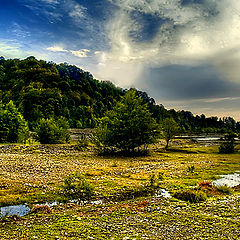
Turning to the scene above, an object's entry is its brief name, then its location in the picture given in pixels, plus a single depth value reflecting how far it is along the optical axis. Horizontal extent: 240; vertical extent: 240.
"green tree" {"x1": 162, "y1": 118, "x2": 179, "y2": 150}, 70.62
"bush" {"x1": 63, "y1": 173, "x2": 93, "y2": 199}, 16.56
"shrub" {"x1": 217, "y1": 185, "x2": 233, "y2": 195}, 19.54
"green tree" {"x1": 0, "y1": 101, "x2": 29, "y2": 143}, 62.84
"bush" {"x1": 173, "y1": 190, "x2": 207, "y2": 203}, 16.56
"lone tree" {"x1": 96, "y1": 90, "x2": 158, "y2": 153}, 45.59
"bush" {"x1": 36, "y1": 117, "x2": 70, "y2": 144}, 63.12
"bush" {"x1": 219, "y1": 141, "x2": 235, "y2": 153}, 62.70
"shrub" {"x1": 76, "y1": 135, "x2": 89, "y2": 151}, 52.25
